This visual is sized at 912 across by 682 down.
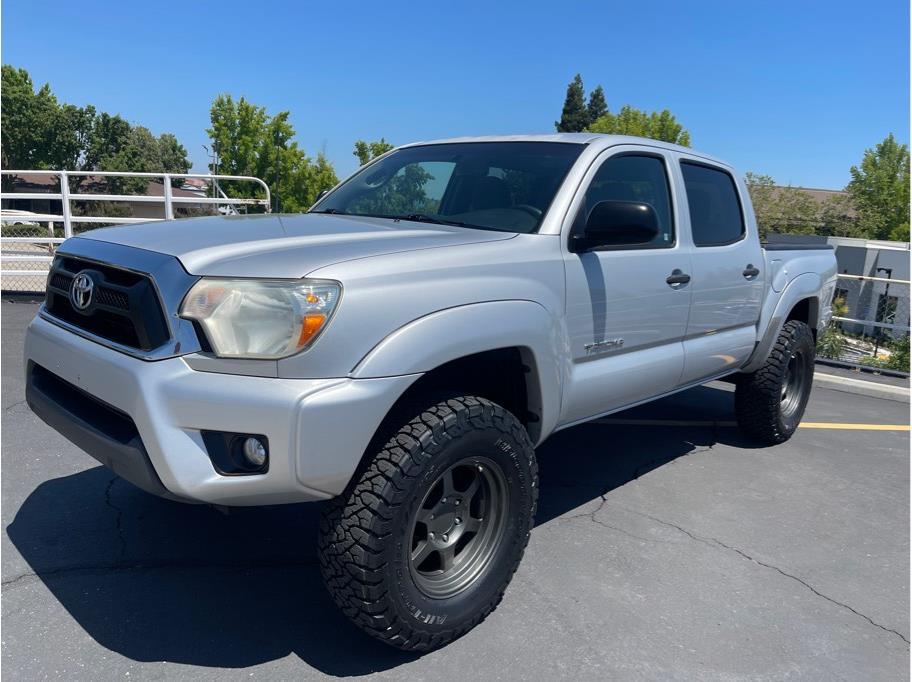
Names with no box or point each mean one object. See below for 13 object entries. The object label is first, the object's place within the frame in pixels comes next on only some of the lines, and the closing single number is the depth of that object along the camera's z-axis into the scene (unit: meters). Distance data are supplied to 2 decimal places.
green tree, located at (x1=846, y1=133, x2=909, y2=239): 55.59
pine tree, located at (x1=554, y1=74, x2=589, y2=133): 91.44
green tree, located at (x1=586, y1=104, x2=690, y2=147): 48.88
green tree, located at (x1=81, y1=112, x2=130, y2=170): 62.53
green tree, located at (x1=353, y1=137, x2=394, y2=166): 31.64
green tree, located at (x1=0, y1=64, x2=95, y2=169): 54.31
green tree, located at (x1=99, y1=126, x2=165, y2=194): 46.69
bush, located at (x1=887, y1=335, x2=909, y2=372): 9.86
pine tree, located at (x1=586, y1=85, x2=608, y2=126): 96.12
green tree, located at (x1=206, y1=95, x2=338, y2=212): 30.09
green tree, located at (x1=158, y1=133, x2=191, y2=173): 88.88
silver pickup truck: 2.26
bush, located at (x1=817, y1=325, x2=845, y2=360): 9.87
